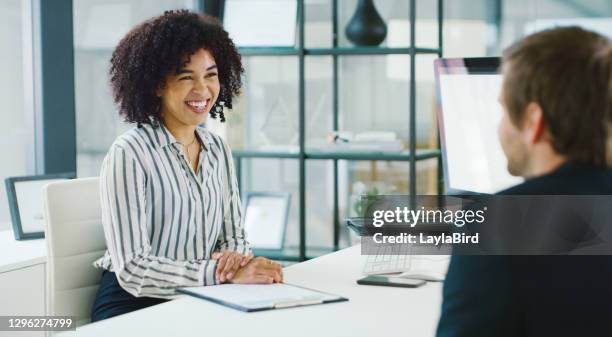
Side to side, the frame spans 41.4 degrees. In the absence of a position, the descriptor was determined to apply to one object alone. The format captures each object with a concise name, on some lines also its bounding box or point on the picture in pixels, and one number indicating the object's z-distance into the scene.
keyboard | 2.10
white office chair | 2.14
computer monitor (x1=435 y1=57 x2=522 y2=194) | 2.06
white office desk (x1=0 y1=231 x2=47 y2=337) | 2.44
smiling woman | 2.08
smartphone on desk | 1.96
